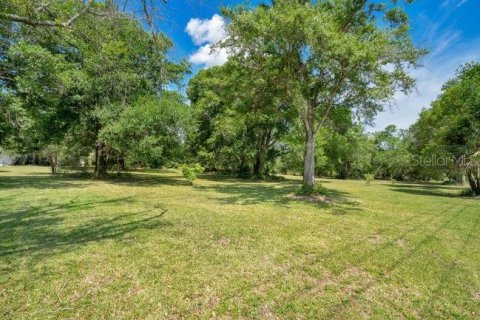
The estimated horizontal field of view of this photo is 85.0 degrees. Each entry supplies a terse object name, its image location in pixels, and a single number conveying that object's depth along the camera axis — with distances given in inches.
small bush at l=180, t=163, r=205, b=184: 630.2
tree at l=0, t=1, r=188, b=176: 182.9
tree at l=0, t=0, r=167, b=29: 156.6
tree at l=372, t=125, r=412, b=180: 1680.1
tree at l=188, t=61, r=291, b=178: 958.4
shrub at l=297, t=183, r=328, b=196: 473.7
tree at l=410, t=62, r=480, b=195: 644.1
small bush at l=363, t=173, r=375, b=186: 1067.3
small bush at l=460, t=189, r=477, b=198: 698.2
